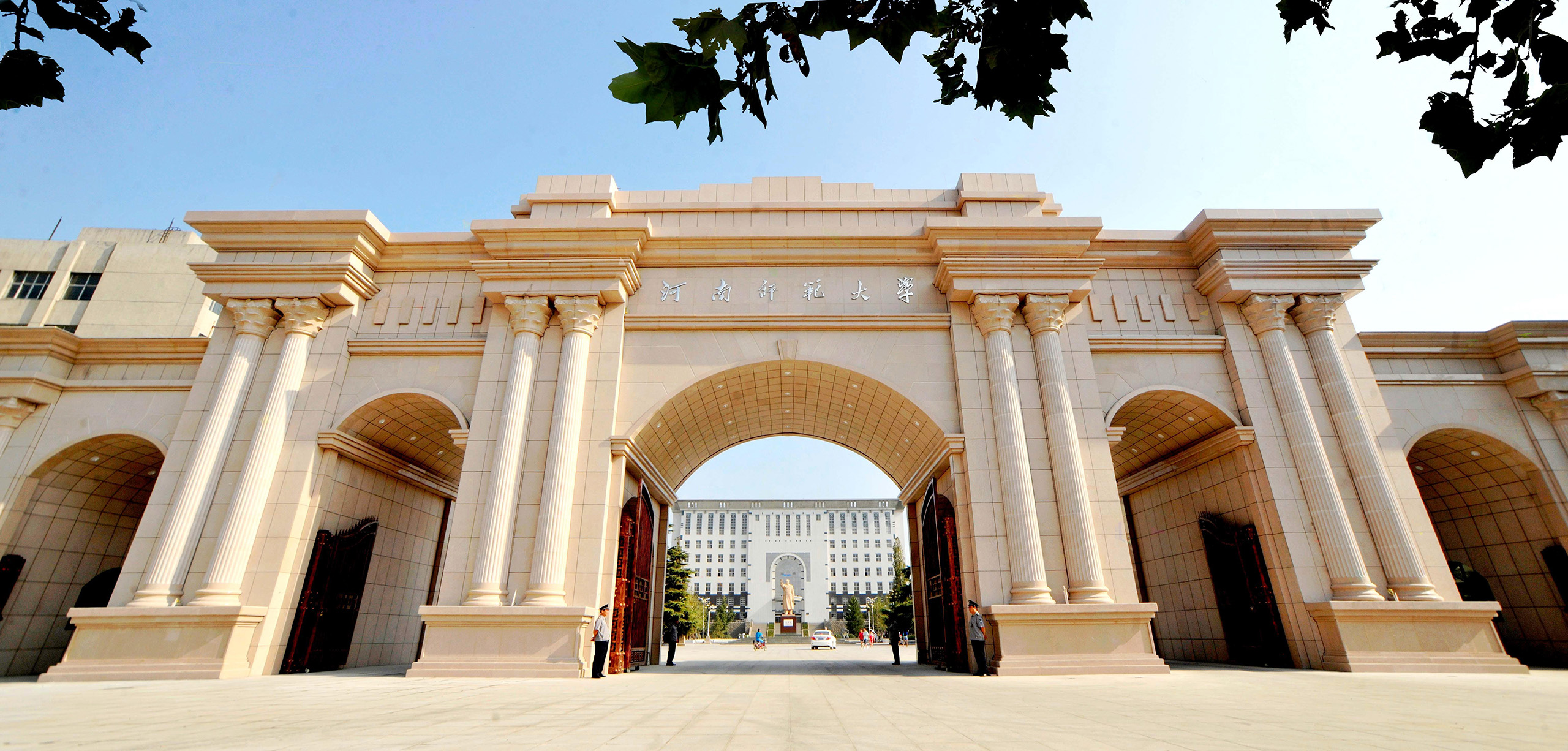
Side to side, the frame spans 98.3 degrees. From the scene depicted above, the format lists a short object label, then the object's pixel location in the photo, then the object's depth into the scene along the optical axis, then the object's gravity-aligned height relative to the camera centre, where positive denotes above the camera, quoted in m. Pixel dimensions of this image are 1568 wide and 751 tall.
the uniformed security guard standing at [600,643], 11.06 -0.13
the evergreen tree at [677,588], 42.33 +2.79
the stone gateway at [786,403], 11.20 +3.74
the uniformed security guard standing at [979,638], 10.98 -0.09
